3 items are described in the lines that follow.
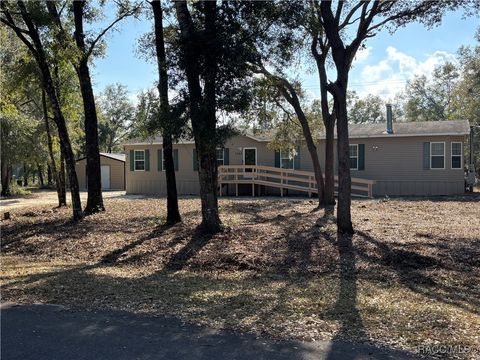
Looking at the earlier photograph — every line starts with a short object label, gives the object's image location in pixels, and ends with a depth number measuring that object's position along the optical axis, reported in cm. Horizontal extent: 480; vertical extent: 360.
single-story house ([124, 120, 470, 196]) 2250
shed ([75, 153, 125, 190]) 3603
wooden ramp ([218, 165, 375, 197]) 2258
